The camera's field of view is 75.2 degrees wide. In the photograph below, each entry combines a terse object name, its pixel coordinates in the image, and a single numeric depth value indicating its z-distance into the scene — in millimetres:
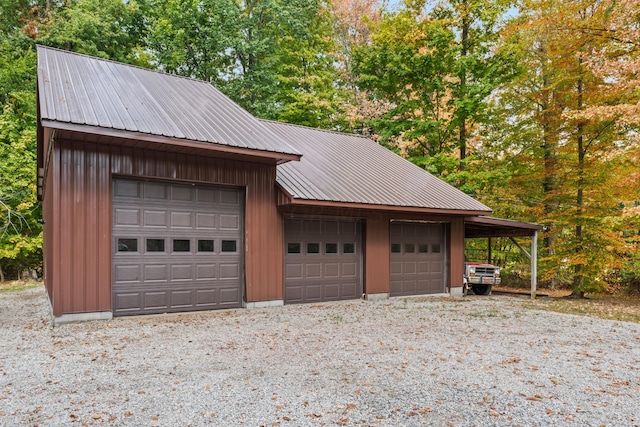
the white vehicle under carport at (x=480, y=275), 12977
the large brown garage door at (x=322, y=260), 9836
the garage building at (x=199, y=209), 7273
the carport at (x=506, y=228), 12797
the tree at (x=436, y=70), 16078
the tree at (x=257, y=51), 19156
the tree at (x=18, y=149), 16266
